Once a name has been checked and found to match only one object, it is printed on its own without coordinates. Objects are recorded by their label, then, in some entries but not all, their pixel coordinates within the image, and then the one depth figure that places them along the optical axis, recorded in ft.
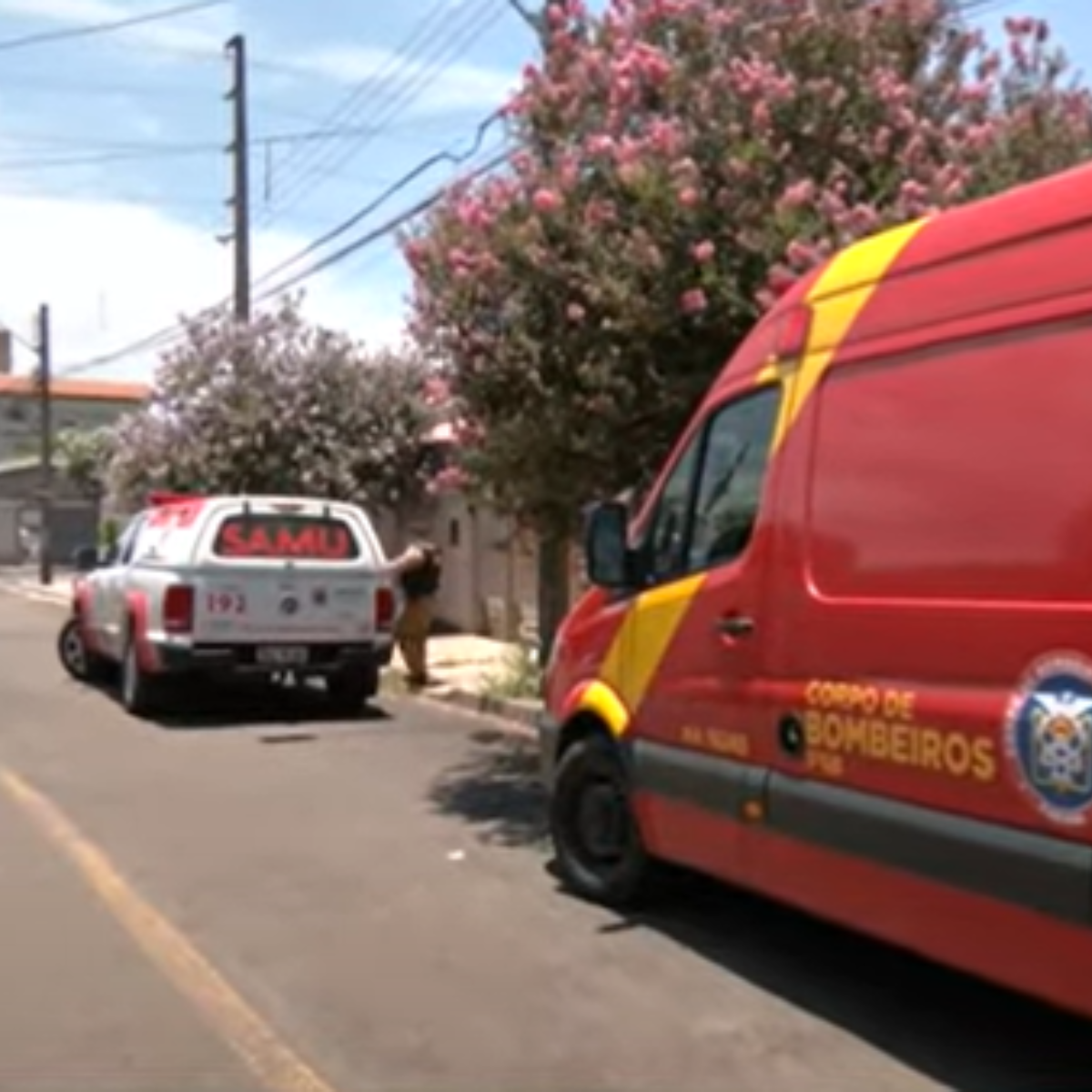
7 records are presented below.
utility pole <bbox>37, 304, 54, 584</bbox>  154.92
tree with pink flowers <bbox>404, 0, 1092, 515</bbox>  29.99
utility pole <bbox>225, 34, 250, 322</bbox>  99.55
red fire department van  15.81
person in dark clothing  55.31
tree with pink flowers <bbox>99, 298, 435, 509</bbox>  84.17
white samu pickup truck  46.80
